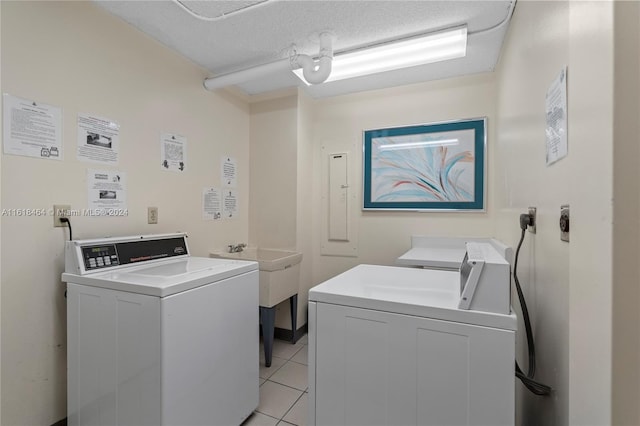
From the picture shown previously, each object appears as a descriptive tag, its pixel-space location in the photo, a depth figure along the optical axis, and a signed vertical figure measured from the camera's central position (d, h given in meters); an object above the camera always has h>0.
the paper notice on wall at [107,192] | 1.69 +0.11
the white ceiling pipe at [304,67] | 1.99 +1.10
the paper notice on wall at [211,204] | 2.50 +0.06
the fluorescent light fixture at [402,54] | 1.91 +1.17
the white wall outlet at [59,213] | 1.53 -0.01
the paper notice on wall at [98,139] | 1.64 +0.43
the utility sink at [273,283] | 2.33 -0.63
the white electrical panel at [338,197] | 2.96 +0.15
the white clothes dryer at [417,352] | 0.84 -0.46
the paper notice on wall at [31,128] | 1.35 +0.41
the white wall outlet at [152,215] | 2.02 -0.03
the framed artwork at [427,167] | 2.49 +0.42
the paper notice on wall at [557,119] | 0.89 +0.32
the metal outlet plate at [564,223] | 0.86 -0.03
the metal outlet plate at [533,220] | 1.24 -0.04
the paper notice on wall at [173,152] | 2.12 +0.46
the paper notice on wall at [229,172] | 2.70 +0.38
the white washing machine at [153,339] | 1.26 -0.63
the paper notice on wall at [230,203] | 2.73 +0.08
